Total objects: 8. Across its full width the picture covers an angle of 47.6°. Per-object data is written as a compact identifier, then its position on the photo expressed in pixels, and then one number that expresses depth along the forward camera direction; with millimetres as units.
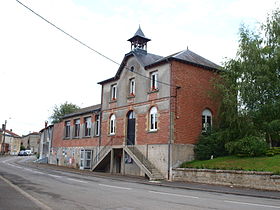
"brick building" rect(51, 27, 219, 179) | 23281
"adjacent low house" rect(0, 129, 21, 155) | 95188
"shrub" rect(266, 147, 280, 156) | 19519
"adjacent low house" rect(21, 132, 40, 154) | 114000
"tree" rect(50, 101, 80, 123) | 74562
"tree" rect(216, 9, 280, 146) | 21547
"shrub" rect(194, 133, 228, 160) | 23109
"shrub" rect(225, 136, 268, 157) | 20016
